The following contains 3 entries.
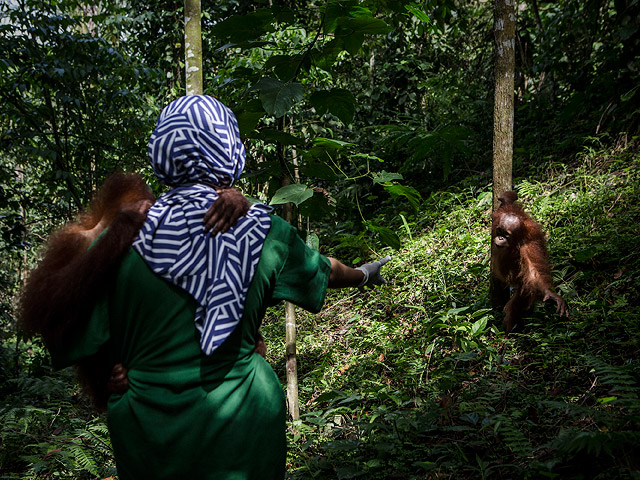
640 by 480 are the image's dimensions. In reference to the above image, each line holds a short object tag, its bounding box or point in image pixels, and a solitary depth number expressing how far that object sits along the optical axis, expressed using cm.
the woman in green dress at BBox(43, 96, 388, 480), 131
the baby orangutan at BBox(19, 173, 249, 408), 126
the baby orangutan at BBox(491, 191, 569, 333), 317
